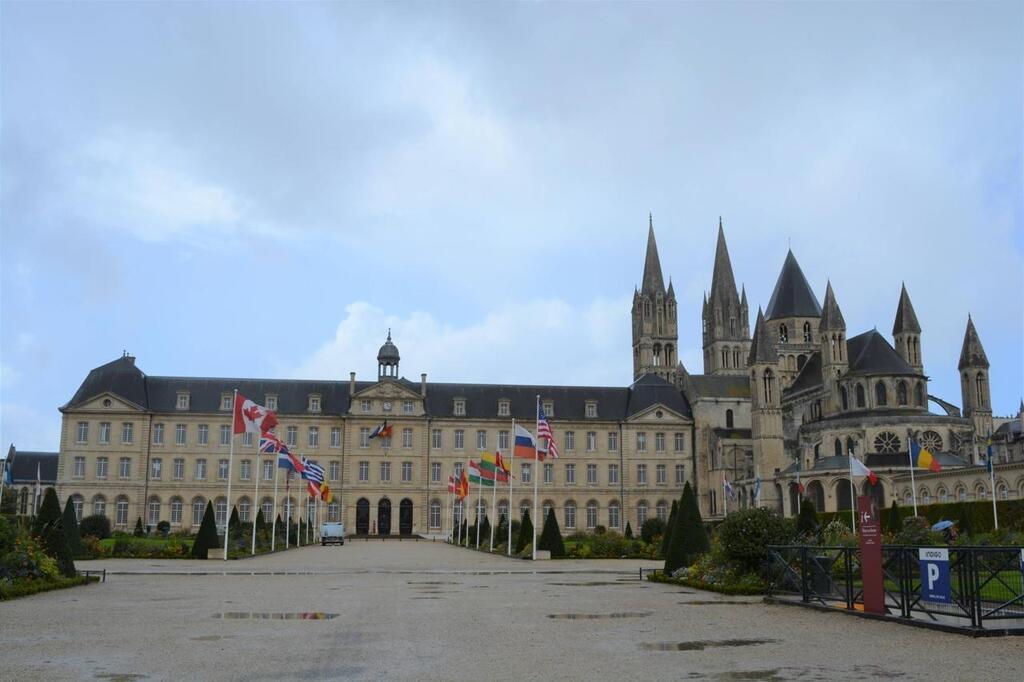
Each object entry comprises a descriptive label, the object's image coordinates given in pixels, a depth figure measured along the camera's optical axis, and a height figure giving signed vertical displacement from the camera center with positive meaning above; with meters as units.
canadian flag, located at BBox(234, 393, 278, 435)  35.88 +3.39
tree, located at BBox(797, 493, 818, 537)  33.19 -0.46
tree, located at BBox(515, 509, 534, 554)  40.03 -1.11
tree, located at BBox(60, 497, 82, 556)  29.43 -0.60
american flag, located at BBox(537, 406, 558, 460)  36.66 +2.81
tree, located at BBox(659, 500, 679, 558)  31.14 -0.88
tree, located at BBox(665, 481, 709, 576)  24.03 -0.84
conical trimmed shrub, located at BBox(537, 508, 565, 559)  38.28 -1.32
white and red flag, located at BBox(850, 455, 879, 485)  42.69 +1.56
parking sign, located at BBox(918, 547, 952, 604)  13.22 -0.95
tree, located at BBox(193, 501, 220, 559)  36.12 -1.11
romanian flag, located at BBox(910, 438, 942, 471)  45.09 +2.04
